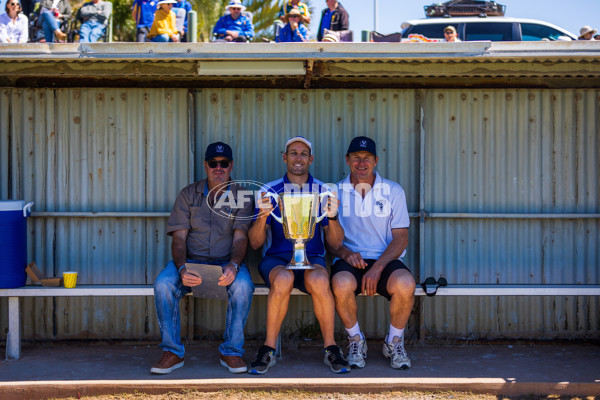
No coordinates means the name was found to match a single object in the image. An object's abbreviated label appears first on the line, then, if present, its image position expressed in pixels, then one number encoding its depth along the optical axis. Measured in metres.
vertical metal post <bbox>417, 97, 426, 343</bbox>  5.79
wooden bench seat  5.28
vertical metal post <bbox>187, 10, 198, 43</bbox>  6.54
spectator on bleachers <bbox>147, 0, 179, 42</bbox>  7.58
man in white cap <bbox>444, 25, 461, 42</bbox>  9.18
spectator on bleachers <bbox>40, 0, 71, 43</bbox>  9.20
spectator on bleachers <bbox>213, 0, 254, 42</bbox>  8.31
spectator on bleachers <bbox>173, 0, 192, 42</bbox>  8.12
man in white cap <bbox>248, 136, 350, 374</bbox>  4.93
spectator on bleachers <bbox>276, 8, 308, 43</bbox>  8.34
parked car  10.49
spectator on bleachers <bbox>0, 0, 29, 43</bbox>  8.41
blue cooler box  5.25
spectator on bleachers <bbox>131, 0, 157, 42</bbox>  8.17
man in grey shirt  4.98
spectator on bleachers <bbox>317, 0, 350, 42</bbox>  8.50
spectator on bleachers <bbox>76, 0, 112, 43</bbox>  8.74
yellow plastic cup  5.37
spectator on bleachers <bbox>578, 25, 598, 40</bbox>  9.00
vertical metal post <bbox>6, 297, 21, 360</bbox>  5.28
